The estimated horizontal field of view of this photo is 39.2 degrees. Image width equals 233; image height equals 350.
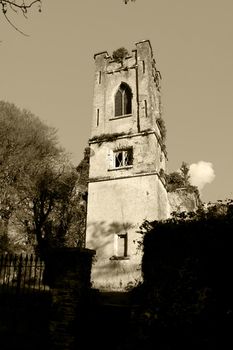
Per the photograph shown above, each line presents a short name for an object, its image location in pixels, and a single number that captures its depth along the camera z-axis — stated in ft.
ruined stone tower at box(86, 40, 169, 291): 52.90
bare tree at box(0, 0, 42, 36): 12.97
